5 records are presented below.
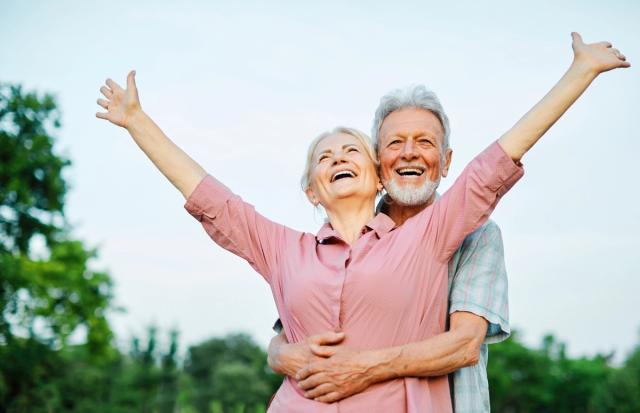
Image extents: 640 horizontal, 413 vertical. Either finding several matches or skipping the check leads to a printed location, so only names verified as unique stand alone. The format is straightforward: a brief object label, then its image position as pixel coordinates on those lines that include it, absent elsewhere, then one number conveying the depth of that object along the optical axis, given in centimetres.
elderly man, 295
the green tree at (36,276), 2222
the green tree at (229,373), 3716
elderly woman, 293
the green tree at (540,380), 5491
